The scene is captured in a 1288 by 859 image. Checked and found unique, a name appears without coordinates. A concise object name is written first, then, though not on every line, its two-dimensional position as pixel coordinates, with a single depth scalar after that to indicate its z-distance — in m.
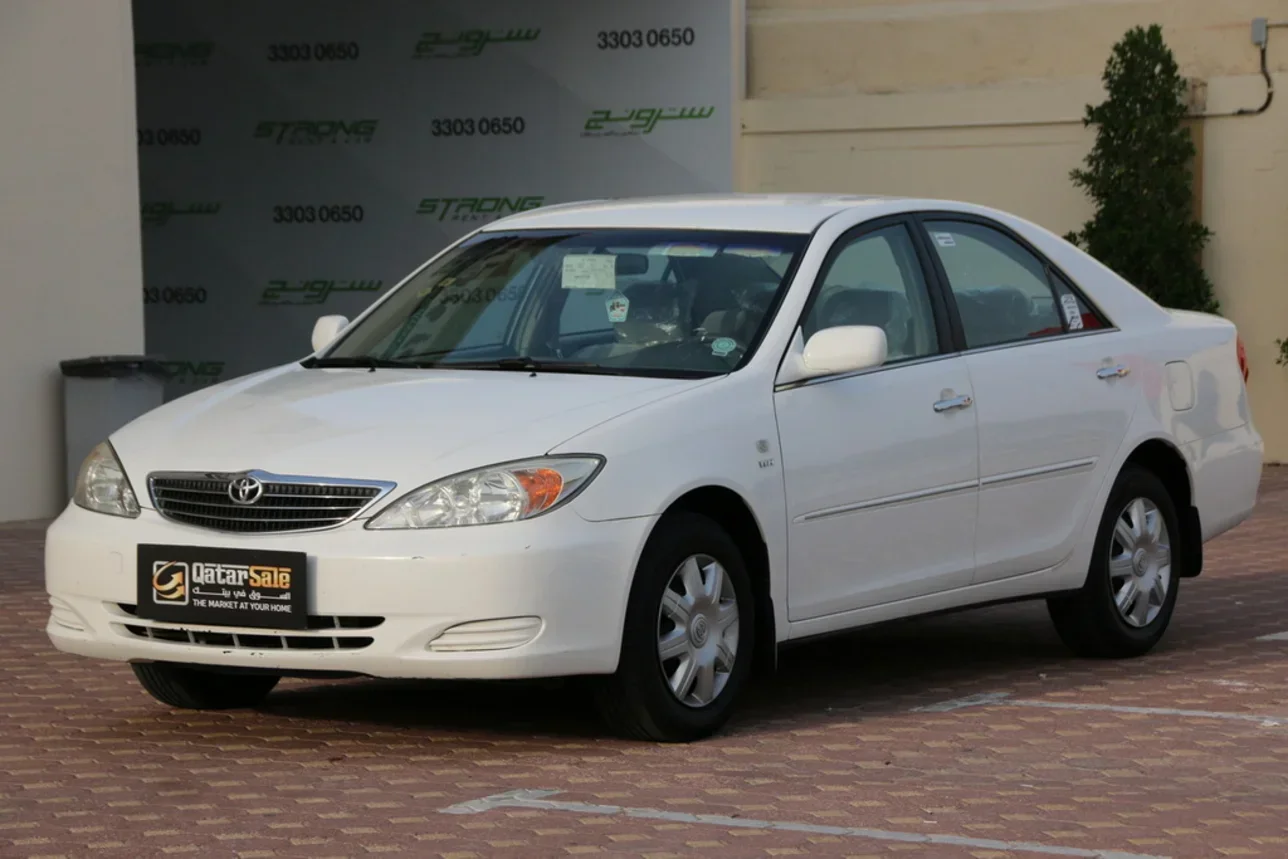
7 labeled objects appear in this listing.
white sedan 12.45
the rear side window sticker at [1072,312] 16.72
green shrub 35.19
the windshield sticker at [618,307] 14.55
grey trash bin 26.84
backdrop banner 40.16
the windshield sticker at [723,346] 14.07
